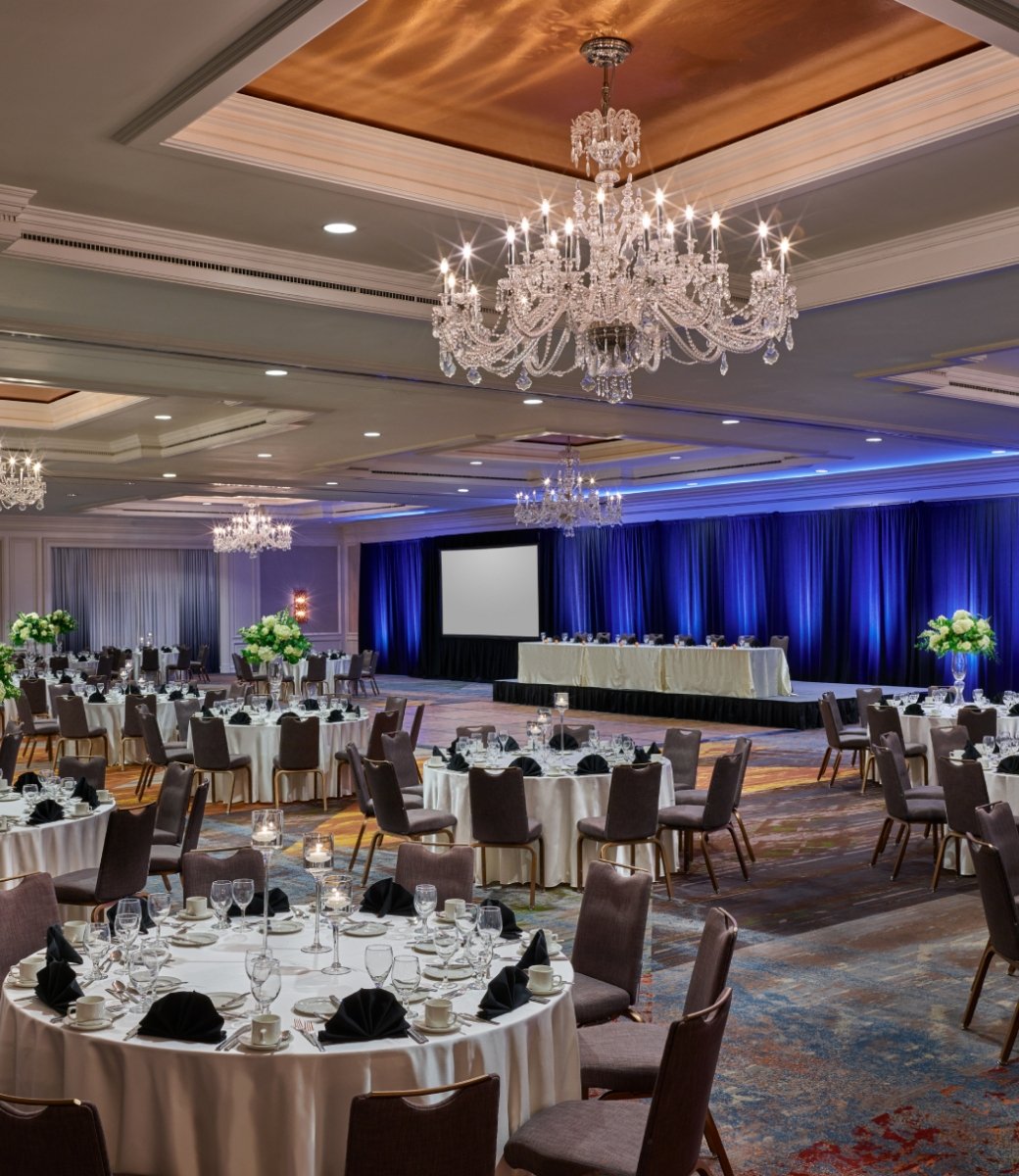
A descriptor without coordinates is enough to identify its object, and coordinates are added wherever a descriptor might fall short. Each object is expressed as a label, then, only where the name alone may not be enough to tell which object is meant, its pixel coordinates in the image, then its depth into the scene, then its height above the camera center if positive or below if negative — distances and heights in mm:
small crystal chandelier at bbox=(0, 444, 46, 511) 11867 +1309
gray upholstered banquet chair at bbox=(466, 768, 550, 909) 6863 -1126
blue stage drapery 16922 +310
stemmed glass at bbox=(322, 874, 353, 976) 3564 -866
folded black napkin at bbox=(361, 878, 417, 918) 4141 -972
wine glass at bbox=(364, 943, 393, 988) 3123 -887
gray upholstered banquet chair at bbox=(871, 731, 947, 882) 7441 -1237
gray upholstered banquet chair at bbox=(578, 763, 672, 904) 6801 -1119
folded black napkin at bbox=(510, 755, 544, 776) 7426 -946
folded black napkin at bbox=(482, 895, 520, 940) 3828 -988
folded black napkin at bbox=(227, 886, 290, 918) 4125 -980
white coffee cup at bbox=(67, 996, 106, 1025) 3061 -975
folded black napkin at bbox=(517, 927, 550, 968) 3500 -983
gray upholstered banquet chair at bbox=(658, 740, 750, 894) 7156 -1195
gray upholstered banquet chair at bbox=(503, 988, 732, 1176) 2828 -1294
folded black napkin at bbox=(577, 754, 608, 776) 7484 -966
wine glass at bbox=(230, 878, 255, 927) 3654 -815
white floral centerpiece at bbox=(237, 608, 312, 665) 12469 -283
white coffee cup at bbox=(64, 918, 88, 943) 3801 -969
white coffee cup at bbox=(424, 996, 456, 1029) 3049 -997
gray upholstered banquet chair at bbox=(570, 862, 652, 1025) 3984 -1134
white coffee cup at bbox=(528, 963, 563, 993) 3330 -1004
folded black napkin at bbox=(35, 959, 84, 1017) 3178 -954
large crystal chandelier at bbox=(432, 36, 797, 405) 4254 +1124
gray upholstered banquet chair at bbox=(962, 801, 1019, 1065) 4488 -1139
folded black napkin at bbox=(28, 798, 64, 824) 5988 -944
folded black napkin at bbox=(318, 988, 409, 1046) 2969 -982
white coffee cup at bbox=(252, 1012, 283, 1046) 2924 -987
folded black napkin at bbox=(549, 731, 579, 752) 8203 -906
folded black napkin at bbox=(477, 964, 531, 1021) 3160 -996
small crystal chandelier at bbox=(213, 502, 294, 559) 19062 +1249
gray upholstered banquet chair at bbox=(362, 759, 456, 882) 7125 -1184
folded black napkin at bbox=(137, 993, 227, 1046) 2975 -976
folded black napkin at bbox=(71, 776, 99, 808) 6453 -918
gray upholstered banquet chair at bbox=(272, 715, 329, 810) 9953 -1072
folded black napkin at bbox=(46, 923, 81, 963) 3500 -938
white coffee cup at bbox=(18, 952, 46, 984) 3395 -968
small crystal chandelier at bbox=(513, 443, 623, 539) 13945 +1184
